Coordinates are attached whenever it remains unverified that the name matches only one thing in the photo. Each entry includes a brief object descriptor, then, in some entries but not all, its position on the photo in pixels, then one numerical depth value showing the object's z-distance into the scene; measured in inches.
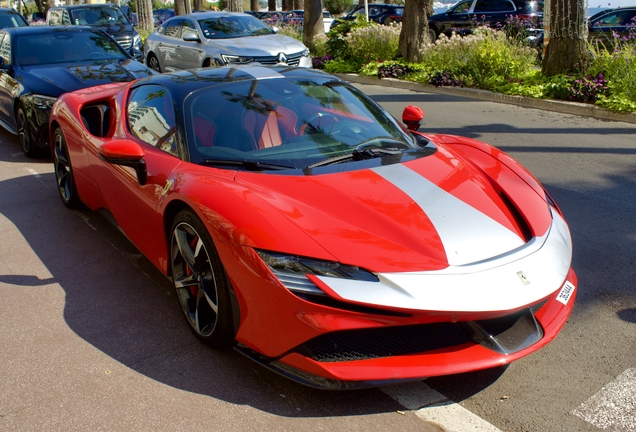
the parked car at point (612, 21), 624.4
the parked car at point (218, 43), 487.2
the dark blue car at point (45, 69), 305.4
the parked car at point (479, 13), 778.8
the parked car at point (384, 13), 1046.4
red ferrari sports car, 106.7
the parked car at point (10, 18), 688.4
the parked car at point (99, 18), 663.1
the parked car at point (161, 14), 1575.8
